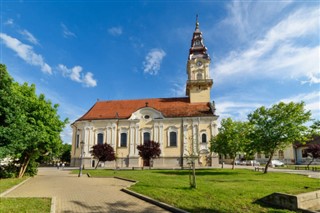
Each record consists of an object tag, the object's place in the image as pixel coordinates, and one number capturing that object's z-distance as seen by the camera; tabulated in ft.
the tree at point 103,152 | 113.29
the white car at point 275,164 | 153.84
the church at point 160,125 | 135.23
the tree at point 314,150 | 126.68
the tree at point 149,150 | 112.98
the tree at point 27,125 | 45.96
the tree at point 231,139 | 94.84
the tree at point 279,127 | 69.92
